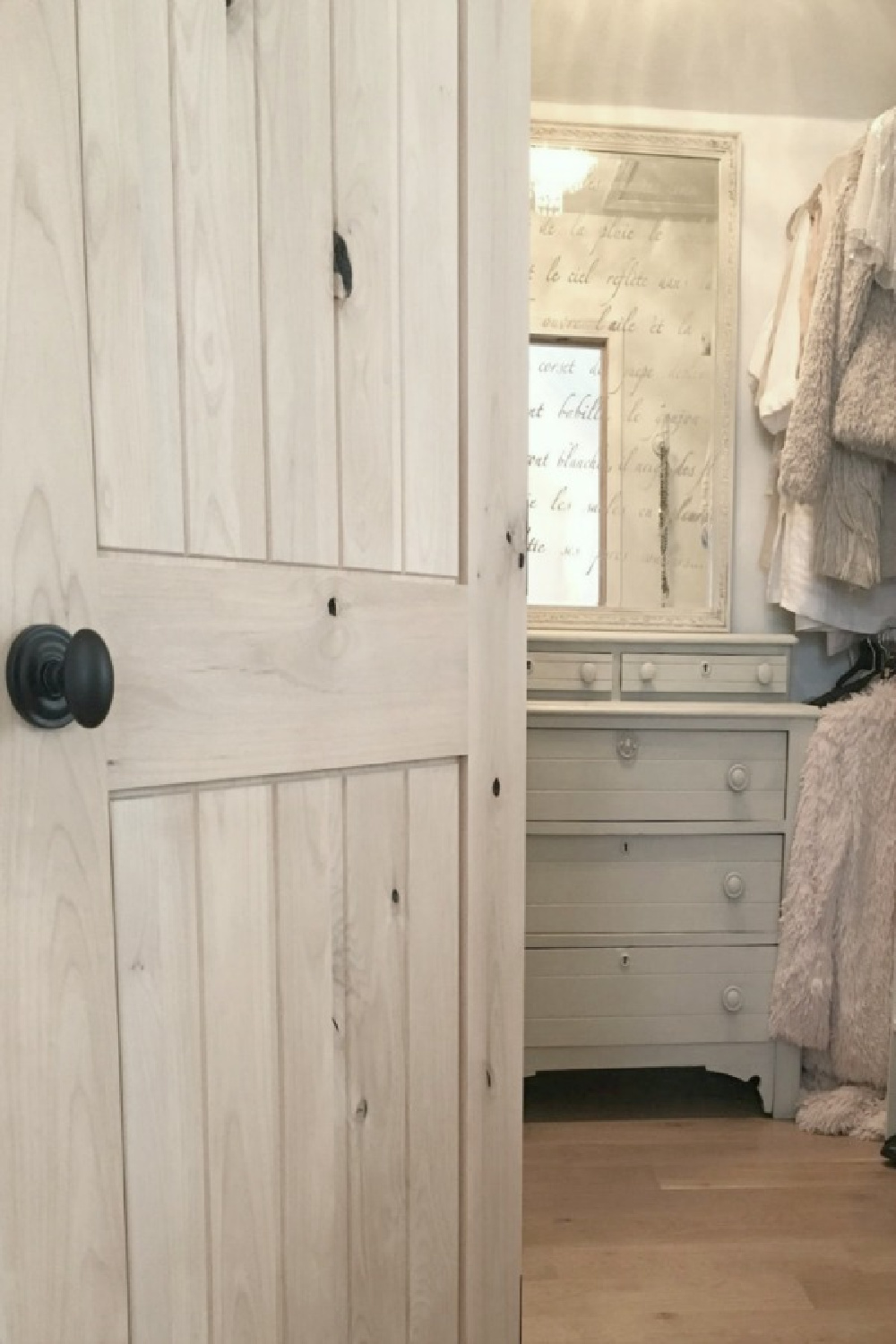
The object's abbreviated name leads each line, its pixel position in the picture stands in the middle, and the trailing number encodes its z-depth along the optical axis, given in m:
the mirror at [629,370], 1.94
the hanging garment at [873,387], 1.65
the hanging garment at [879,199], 1.58
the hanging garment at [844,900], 1.67
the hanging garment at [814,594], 1.84
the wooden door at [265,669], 0.52
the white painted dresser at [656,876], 1.68
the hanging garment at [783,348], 1.83
